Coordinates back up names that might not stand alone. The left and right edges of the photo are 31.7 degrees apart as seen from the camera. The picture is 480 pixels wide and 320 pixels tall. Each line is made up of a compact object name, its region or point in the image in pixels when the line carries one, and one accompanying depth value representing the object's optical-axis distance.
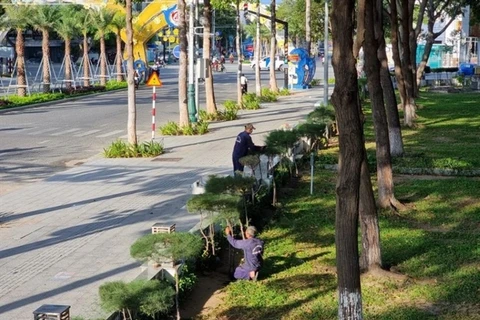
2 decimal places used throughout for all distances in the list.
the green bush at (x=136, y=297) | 8.22
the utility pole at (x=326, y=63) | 33.61
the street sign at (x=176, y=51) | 45.77
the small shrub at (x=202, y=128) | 28.39
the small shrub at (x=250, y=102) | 38.41
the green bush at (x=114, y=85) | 53.41
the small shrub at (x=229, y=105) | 34.56
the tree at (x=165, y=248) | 9.51
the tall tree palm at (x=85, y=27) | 52.02
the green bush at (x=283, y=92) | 48.34
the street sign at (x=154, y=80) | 24.86
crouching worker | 11.06
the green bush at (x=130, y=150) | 22.92
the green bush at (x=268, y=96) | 43.09
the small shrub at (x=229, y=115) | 33.25
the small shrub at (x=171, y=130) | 28.14
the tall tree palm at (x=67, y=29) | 49.62
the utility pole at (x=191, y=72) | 29.98
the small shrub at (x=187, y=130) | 28.08
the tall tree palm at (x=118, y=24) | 55.69
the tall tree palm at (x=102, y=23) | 54.56
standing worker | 17.09
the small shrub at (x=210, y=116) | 32.97
